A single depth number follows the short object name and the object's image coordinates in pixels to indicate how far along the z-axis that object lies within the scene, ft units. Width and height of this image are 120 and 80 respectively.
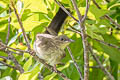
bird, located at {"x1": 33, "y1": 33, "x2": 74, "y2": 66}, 19.25
